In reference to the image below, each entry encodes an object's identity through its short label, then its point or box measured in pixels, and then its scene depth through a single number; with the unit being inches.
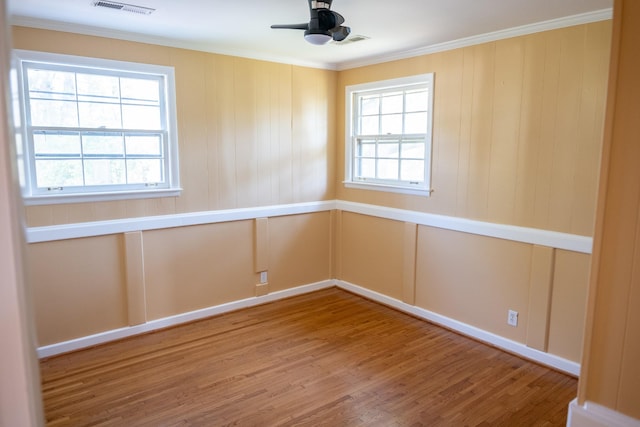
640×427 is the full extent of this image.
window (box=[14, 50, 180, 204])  128.9
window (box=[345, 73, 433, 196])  163.8
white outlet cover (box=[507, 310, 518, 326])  138.6
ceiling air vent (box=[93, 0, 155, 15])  111.0
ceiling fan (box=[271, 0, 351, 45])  98.1
